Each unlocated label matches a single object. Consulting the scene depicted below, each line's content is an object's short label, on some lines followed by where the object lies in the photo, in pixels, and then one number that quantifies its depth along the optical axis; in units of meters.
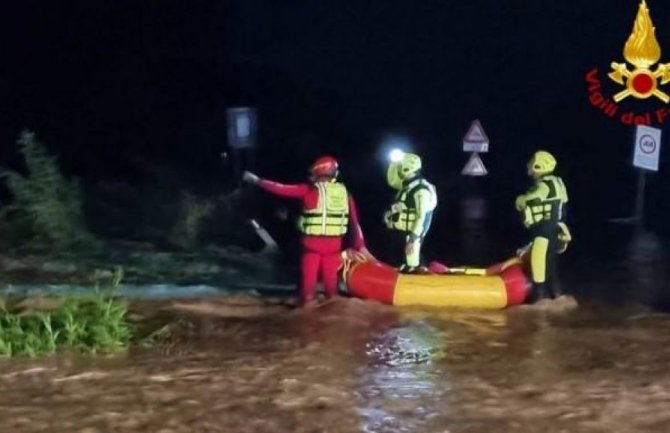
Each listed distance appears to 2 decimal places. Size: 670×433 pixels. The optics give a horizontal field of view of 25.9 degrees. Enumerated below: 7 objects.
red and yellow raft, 12.16
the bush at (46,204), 15.73
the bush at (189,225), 16.48
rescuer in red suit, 11.93
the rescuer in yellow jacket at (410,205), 12.27
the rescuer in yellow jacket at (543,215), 12.25
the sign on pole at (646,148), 18.03
